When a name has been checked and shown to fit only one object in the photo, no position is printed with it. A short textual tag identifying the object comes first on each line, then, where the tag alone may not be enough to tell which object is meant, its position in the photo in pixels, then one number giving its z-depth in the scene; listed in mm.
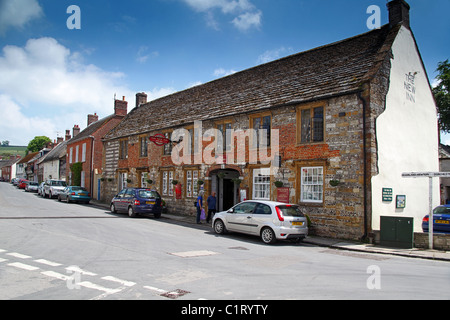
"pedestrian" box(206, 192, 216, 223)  18766
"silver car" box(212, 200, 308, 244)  12555
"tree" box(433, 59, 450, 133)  31703
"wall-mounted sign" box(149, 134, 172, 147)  23091
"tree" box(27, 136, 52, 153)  91125
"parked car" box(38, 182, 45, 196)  35797
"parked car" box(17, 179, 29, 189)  52469
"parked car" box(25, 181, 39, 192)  45038
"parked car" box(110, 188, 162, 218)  20422
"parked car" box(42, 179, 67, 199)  32906
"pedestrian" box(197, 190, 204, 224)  18589
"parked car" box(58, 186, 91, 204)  29047
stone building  13969
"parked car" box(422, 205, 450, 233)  14016
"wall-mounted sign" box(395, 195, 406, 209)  15117
